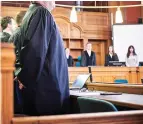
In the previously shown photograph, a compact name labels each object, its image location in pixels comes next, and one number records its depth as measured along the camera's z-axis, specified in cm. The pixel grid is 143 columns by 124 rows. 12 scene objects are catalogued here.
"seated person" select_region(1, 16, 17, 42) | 255
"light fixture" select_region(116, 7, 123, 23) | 731
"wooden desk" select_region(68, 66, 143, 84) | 657
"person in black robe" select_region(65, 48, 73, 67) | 764
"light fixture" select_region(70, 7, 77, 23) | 734
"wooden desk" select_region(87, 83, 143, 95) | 277
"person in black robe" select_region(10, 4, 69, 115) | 184
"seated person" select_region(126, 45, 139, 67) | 697
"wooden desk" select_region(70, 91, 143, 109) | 155
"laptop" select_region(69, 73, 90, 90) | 333
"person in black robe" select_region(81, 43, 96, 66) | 769
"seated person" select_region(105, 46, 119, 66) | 800
